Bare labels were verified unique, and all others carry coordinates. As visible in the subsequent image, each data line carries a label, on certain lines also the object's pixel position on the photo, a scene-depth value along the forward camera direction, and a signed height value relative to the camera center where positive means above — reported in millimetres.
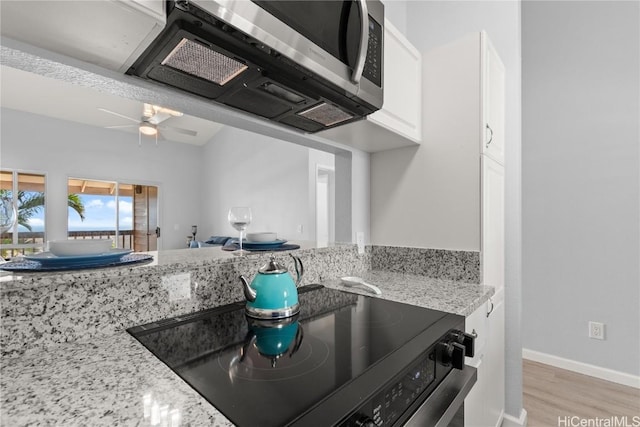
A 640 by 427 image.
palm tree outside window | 5254 +59
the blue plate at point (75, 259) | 745 -116
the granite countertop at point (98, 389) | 446 -303
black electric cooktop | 504 -315
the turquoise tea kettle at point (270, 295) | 912 -245
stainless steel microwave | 641 +390
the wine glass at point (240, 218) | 1294 -17
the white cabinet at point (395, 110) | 1257 +474
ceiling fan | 4566 +1431
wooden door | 7184 -84
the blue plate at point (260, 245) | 1294 -133
